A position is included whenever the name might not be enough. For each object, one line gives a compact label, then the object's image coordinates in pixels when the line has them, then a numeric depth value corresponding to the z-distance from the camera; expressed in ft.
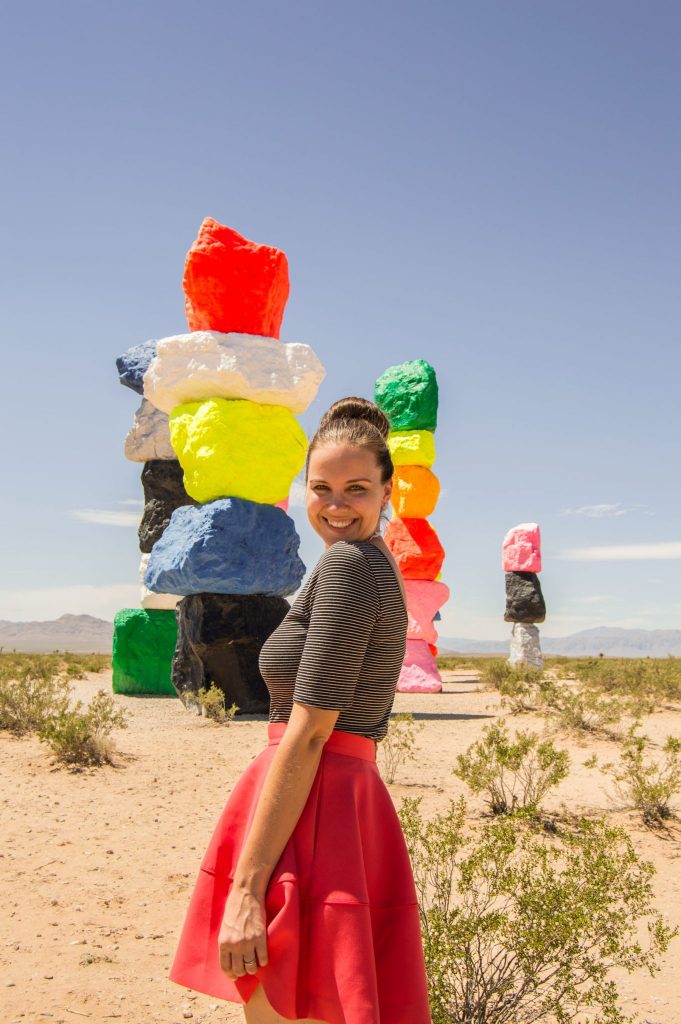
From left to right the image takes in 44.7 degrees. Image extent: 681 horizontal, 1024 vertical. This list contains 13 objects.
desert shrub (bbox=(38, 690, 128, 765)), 21.31
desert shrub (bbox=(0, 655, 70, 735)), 26.37
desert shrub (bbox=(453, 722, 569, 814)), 16.97
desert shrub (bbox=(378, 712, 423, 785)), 21.87
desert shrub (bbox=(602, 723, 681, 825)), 18.62
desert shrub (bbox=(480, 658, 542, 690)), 42.77
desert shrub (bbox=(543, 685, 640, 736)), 30.07
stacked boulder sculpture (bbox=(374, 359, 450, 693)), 48.49
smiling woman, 4.86
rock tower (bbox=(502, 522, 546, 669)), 66.85
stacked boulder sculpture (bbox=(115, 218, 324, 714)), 29.81
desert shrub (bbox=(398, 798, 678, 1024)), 9.04
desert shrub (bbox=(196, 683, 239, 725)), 28.66
